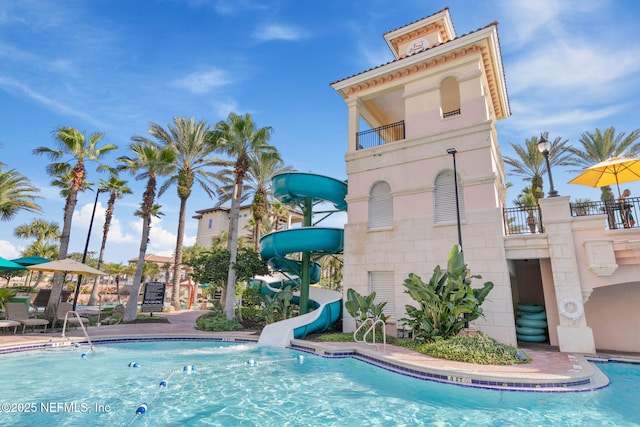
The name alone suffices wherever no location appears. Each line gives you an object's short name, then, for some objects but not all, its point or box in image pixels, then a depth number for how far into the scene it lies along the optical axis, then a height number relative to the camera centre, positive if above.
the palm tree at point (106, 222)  31.55 +6.70
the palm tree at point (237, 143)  17.88 +8.12
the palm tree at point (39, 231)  47.53 +8.01
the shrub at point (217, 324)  15.54 -1.61
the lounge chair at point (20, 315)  13.36 -1.21
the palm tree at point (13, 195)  23.09 +6.70
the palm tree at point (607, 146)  22.12 +10.69
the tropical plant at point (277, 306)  15.82 -0.67
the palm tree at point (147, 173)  18.59 +6.83
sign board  19.78 -0.48
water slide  14.58 +2.43
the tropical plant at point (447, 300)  10.11 -0.10
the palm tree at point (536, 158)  24.11 +10.49
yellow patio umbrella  11.84 +4.76
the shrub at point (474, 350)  8.68 -1.48
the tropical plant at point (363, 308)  12.59 -0.50
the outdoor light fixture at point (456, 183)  12.54 +4.59
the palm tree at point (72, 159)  17.30 +7.39
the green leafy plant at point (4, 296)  17.38 -0.57
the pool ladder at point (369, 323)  12.15 -1.12
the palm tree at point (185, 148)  23.89 +10.35
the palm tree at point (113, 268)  42.22 +2.56
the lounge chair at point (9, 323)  12.45 -1.46
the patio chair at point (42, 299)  19.05 -0.75
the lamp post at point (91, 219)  22.16 +4.63
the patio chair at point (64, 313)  14.57 -1.25
